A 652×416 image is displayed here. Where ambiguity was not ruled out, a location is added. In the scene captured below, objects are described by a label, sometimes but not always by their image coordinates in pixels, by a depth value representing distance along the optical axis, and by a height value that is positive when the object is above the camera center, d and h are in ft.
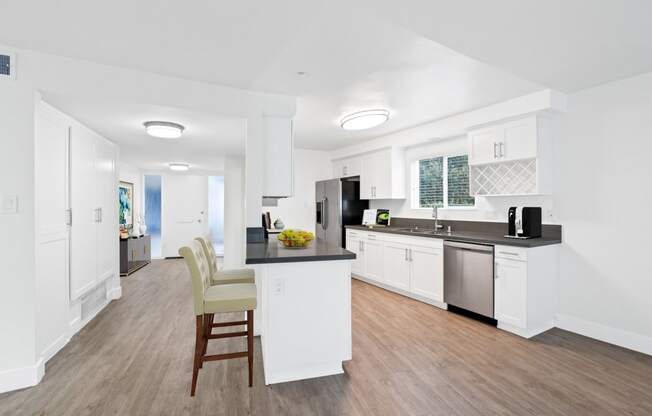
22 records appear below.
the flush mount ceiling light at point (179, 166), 20.95 +2.82
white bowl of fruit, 9.26 -0.90
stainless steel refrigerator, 19.06 +0.04
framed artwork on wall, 21.89 +0.31
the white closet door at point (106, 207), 12.35 +0.04
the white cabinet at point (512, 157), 11.19 +1.84
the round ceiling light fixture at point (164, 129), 10.69 +2.68
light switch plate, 7.25 +0.11
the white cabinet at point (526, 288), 10.28 -2.69
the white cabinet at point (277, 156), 10.66 +1.74
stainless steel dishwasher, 11.23 -2.56
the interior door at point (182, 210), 25.62 -0.14
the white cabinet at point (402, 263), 13.23 -2.60
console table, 19.31 -3.09
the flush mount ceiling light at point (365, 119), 12.32 +3.50
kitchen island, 7.61 -2.55
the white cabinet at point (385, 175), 17.34 +1.84
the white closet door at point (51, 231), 8.16 -0.62
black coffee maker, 11.19 -0.54
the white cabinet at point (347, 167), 19.82 +2.63
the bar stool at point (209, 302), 7.29 -2.20
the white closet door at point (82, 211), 10.21 -0.09
